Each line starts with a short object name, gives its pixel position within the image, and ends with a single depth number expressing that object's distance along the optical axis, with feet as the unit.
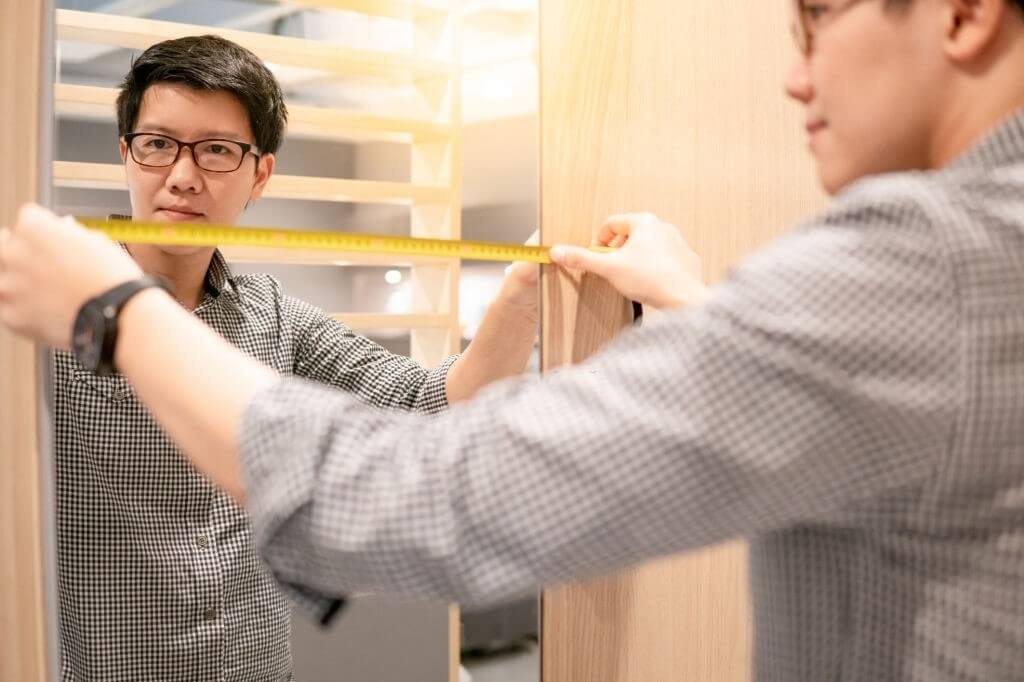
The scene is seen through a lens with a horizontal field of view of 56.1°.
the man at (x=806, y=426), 2.00
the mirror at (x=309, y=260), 3.56
